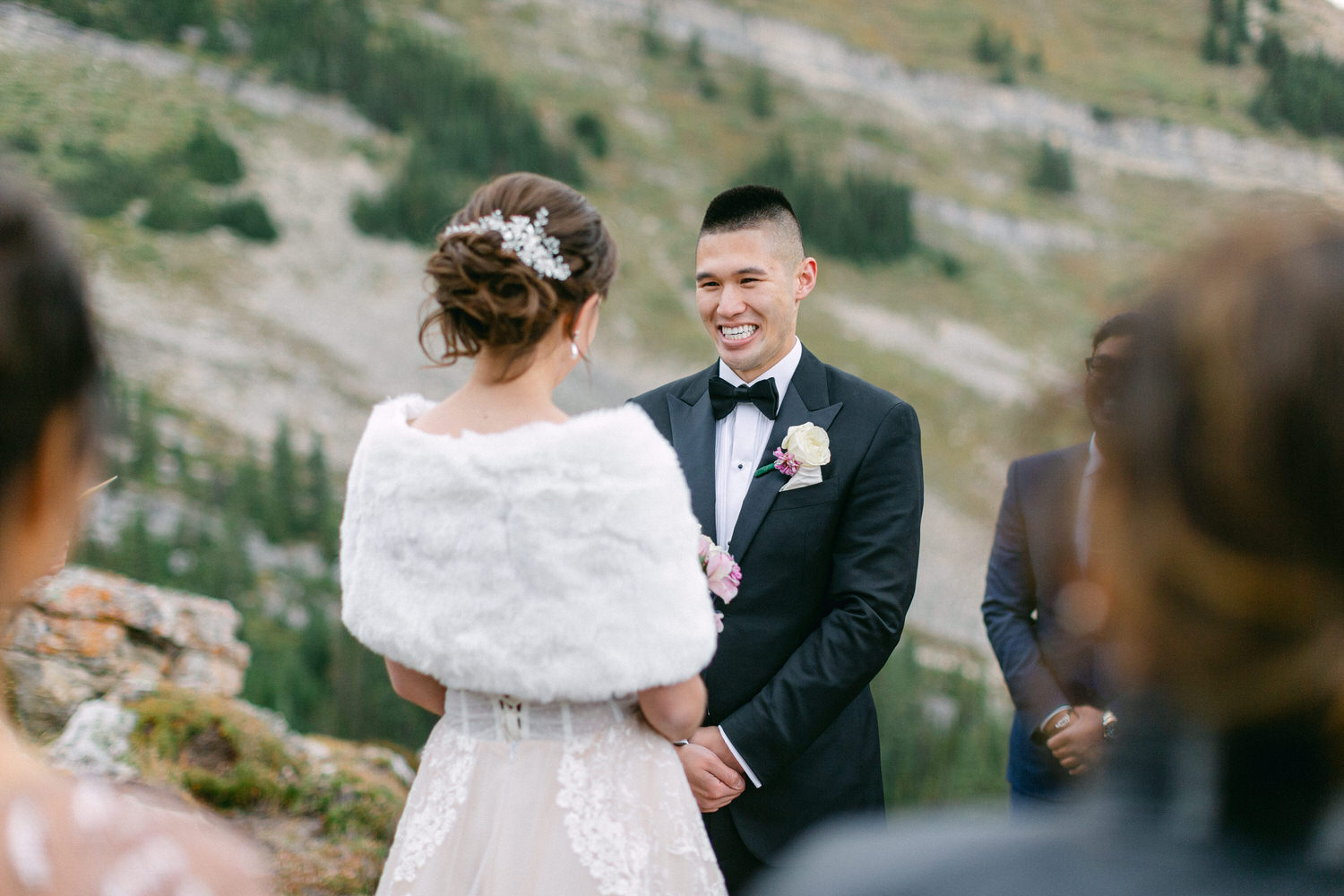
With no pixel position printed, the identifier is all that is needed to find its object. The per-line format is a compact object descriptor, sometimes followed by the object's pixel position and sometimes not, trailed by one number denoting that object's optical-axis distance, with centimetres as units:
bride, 205
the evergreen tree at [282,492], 1722
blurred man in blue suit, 336
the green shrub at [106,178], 2234
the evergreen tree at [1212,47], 5438
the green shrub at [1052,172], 4522
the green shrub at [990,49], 5034
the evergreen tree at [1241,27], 5459
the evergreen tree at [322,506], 1711
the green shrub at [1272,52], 5291
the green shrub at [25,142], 2011
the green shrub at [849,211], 3759
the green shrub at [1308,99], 5128
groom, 292
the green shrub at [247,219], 2462
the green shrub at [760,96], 4366
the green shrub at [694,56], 4450
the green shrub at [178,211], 2330
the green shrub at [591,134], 3672
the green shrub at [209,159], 2511
